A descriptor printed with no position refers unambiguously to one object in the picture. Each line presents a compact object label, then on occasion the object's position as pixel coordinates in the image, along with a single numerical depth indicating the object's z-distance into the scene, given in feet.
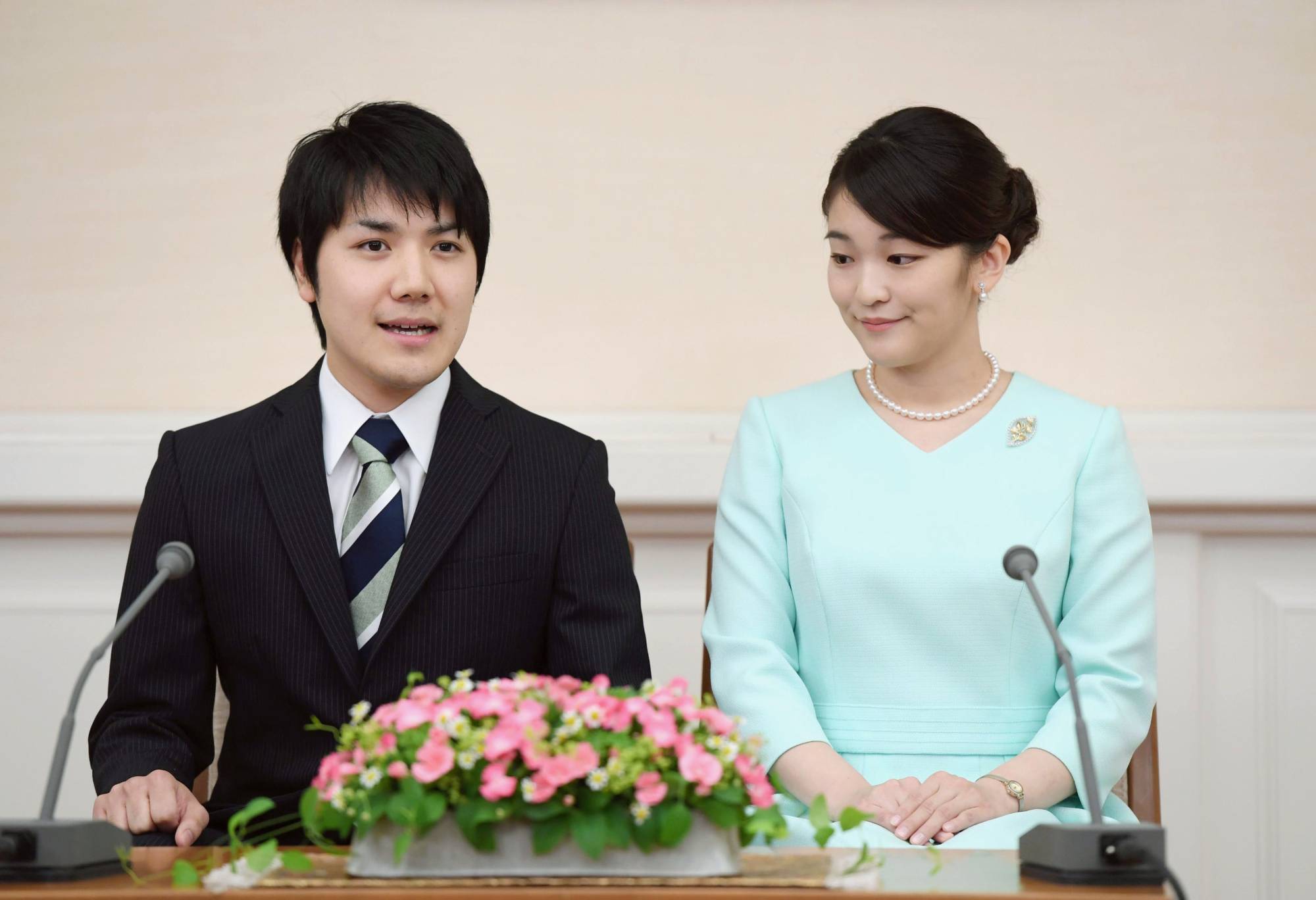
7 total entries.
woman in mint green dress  21.36
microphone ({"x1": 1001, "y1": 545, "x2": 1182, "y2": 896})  19.67
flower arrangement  19.57
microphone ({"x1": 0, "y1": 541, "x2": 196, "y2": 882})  19.72
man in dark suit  21.18
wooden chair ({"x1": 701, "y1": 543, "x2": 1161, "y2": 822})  21.53
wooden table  19.51
